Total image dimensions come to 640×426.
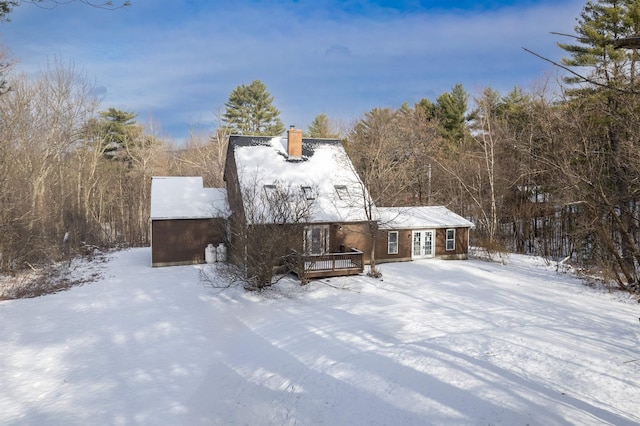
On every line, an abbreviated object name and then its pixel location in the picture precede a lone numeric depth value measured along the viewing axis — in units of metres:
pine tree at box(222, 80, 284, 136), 42.09
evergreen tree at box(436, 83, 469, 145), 37.59
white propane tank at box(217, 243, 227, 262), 20.53
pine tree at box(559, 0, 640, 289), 15.72
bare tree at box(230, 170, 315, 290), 14.89
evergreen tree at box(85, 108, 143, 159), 38.12
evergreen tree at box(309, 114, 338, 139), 43.19
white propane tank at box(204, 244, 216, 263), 20.44
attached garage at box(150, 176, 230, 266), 20.17
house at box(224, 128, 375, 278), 15.61
